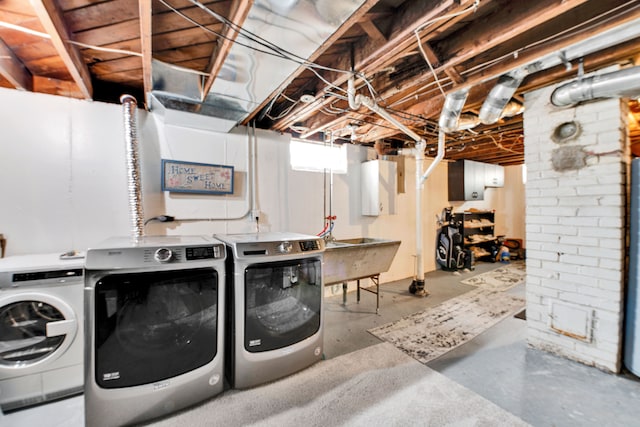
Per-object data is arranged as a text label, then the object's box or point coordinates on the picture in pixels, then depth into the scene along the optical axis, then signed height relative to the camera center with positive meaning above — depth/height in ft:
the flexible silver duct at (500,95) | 6.84 +3.43
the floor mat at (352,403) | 5.20 -4.32
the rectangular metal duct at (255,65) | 3.95 +3.20
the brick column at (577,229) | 6.50 -0.49
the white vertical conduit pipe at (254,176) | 10.32 +1.54
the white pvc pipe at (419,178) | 10.33 +1.75
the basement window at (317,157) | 11.96 +2.83
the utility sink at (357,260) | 9.17 -1.86
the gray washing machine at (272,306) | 5.93 -2.37
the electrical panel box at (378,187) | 12.92 +1.37
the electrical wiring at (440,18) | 4.49 +3.67
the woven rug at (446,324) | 8.05 -4.27
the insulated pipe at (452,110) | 7.66 +3.36
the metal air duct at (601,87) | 5.82 +3.10
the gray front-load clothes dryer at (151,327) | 4.66 -2.33
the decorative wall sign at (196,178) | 8.60 +1.32
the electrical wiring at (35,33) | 4.93 +3.77
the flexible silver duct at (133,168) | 7.51 +1.41
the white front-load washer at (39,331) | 5.37 -2.62
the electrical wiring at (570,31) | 4.71 +3.85
